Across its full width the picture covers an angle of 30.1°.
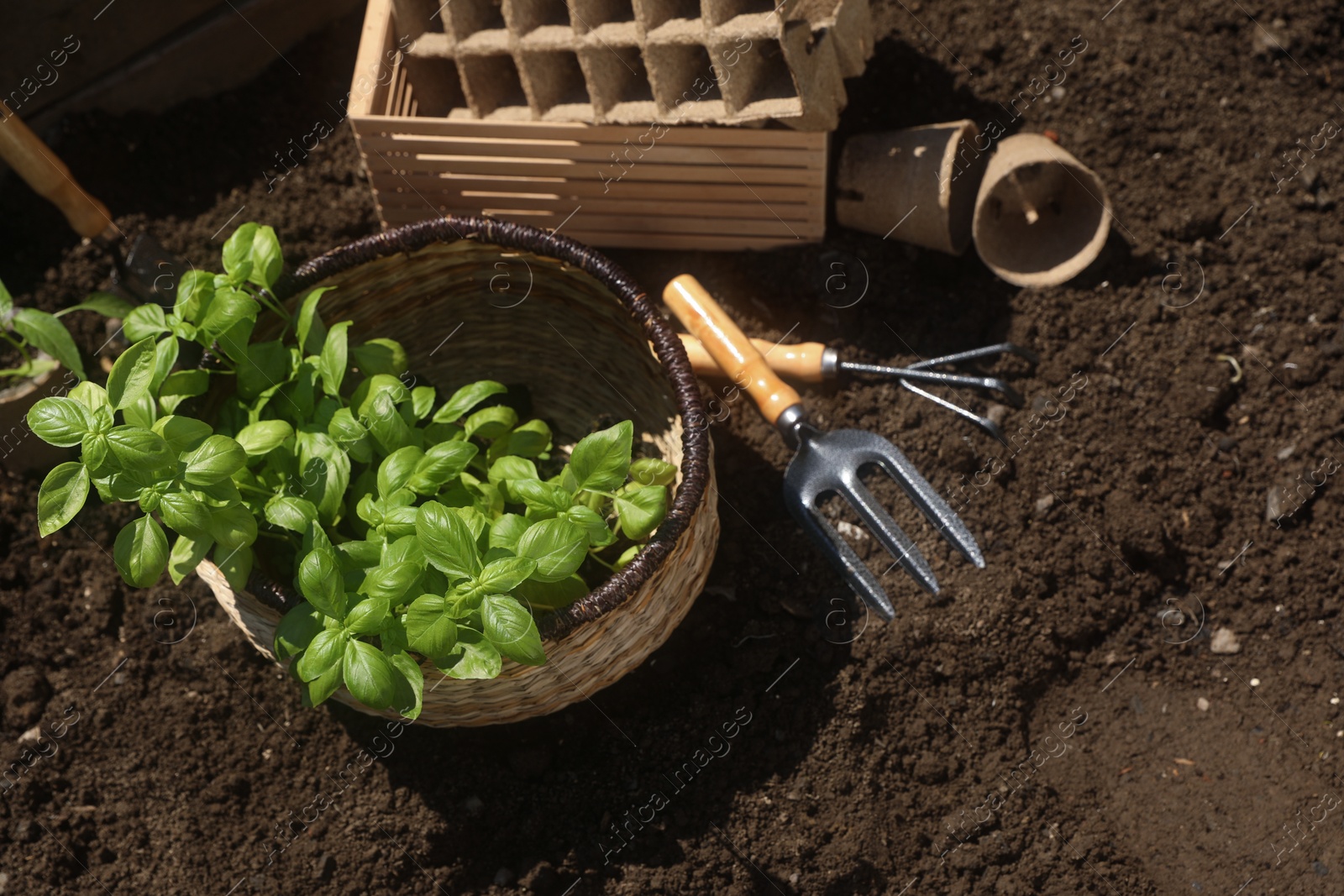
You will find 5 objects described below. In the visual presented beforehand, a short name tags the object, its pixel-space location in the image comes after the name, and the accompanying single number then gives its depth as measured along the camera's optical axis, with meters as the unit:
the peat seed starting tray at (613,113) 1.61
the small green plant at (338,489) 1.43
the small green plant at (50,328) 1.54
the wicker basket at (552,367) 1.51
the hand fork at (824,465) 1.63
